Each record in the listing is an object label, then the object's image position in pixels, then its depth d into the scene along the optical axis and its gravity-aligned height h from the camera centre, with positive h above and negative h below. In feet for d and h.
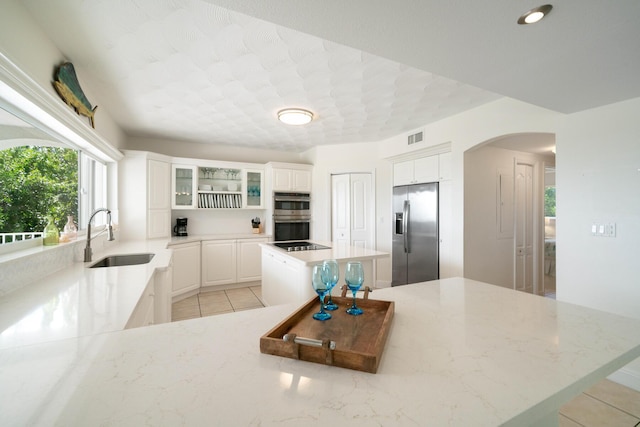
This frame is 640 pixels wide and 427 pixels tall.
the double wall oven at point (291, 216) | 16.74 -0.12
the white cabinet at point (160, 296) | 7.47 -2.31
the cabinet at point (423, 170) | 12.79 +2.28
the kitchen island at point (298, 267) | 8.43 -1.86
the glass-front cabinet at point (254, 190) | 16.90 +1.53
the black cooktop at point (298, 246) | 10.51 -1.31
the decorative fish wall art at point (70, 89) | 6.79 +3.38
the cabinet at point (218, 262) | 14.87 -2.66
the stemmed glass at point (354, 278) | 3.76 -0.89
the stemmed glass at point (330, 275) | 3.65 -0.83
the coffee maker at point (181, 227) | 15.61 -0.74
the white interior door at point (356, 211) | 16.51 +0.18
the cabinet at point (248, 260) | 15.64 -2.70
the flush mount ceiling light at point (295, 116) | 11.10 +4.07
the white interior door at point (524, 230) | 13.42 -0.81
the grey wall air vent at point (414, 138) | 13.34 +3.82
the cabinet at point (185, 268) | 13.34 -2.75
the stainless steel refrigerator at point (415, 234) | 13.28 -1.04
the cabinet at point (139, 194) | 13.01 +0.97
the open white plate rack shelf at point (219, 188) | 15.92 +1.58
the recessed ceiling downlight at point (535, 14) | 3.90 +2.95
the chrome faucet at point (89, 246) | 7.75 -0.92
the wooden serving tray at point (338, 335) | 2.46 -1.34
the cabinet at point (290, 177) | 16.69 +2.35
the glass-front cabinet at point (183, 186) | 15.01 +1.57
